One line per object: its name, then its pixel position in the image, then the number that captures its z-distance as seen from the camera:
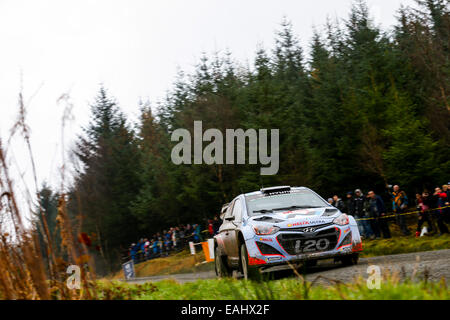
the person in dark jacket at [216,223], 29.80
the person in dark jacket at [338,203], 23.45
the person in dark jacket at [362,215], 21.75
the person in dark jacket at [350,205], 23.05
